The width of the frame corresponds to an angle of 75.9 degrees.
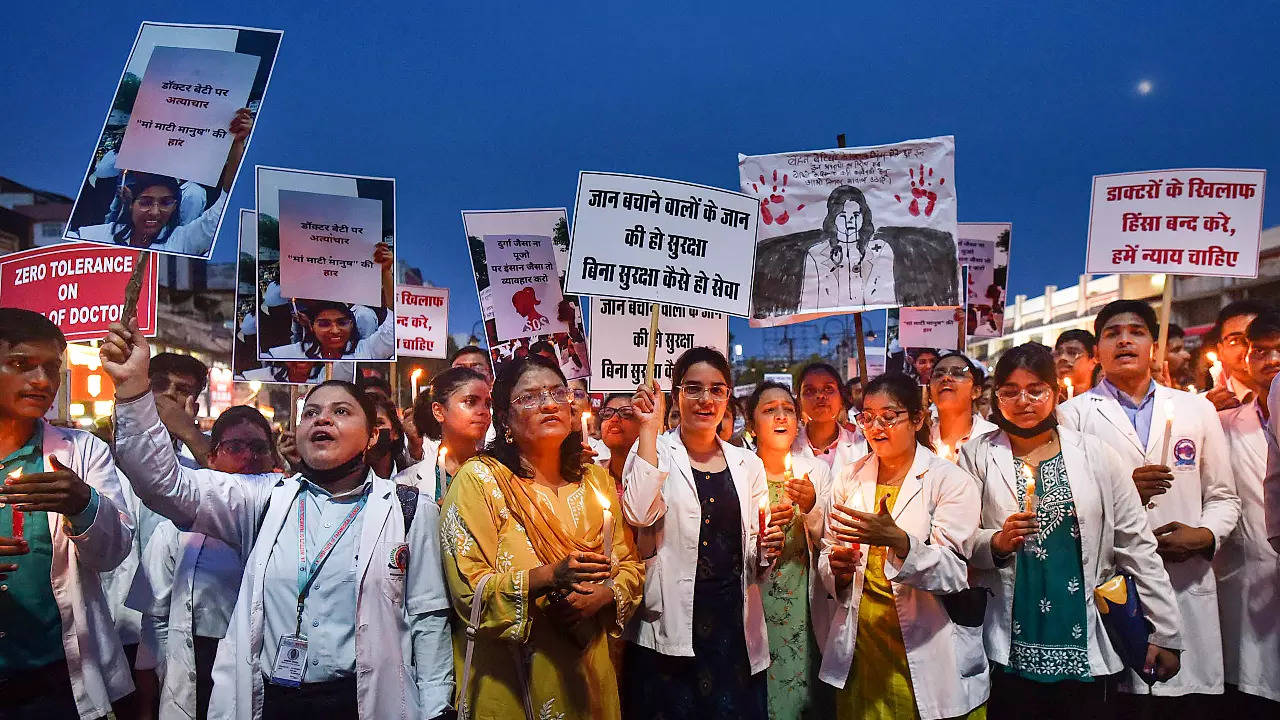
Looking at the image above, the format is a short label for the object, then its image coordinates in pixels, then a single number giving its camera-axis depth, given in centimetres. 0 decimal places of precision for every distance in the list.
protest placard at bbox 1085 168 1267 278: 578
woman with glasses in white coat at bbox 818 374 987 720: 369
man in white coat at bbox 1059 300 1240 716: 438
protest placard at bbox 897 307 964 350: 862
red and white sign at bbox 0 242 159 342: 671
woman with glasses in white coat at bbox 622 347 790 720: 390
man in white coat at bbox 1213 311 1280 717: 443
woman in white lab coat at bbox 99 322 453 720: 308
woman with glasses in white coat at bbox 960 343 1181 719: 381
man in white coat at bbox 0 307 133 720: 310
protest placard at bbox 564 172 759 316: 500
